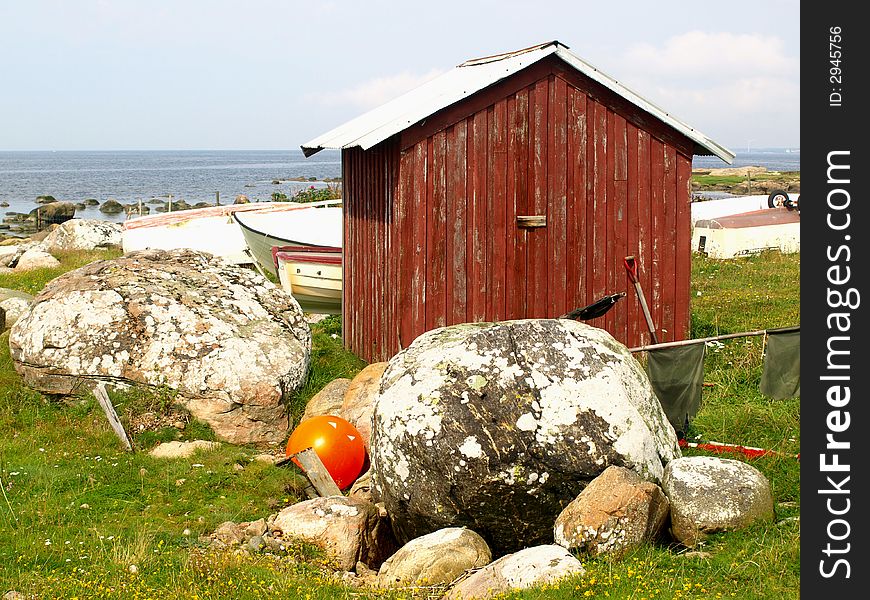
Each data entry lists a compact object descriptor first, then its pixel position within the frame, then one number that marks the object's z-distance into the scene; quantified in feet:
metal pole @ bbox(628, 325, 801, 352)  32.83
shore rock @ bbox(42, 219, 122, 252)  92.94
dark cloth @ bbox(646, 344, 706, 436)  33.94
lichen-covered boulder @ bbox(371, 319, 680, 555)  25.48
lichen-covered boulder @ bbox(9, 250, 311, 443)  36.14
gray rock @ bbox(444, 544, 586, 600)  21.80
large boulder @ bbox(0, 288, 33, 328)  50.11
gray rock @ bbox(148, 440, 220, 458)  33.27
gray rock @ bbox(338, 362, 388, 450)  34.68
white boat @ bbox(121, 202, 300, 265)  85.81
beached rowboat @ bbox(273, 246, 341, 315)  56.08
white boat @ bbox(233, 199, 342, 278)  67.51
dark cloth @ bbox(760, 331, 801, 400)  33.68
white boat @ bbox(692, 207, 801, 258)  81.82
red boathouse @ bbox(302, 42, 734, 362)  41.19
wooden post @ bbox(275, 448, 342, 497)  30.22
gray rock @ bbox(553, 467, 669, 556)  23.24
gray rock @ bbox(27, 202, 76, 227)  176.55
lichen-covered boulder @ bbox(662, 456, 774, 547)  24.08
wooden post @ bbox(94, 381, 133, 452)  33.65
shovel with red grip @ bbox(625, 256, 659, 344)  43.70
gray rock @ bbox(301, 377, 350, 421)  37.11
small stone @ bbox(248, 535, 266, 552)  25.10
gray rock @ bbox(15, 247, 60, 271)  75.10
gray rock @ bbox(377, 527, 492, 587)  23.45
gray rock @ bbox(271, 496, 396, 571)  25.64
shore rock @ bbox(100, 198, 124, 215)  220.02
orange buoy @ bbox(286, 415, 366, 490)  32.22
